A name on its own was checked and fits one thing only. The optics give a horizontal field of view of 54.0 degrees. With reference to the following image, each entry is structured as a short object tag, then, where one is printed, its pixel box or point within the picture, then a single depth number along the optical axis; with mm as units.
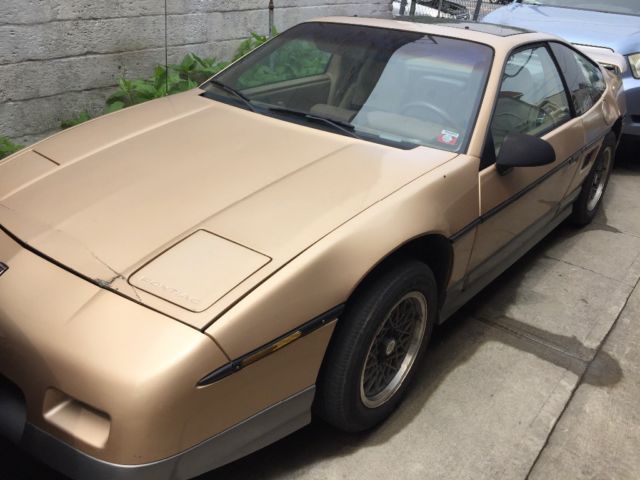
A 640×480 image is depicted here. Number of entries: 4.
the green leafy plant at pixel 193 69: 5594
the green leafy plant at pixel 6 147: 4387
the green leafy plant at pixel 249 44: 6125
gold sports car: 1818
